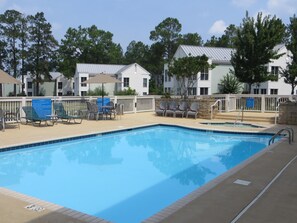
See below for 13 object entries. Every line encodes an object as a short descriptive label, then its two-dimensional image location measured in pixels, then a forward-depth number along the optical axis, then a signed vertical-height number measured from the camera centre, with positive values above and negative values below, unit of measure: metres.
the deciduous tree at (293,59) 25.45 +3.06
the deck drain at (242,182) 5.62 -1.52
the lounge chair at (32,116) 13.43 -0.84
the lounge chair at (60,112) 14.23 -0.72
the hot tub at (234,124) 15.00 -1.33
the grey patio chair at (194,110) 17.56 -0.74
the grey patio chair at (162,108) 18.70 -0.68
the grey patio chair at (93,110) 16.20 -0.70
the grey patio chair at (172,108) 18.36 -0.67
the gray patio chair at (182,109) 18.02 -0.71
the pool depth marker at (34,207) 4.43 -1.55
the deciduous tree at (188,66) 18.91 +1.80
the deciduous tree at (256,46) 23.77 +3.80
